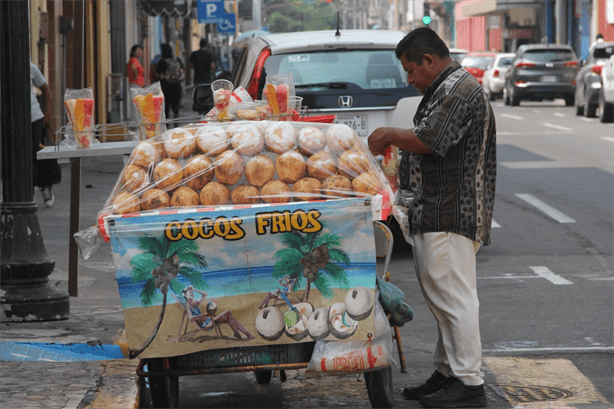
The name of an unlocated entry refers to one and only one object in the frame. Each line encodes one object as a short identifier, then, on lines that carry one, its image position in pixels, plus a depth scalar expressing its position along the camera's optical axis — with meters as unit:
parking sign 44.69
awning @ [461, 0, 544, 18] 83.28
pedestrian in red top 31.88
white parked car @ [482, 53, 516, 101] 51.27
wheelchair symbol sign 48.88
